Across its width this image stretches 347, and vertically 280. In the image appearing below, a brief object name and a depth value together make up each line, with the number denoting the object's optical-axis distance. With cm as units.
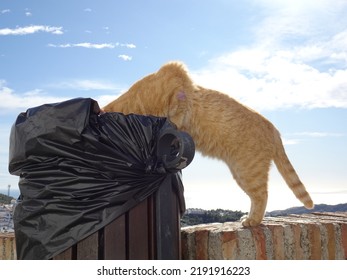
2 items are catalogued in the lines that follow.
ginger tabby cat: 135
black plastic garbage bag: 87
